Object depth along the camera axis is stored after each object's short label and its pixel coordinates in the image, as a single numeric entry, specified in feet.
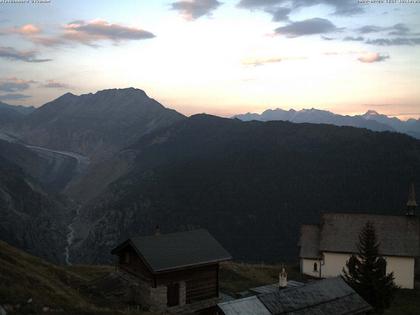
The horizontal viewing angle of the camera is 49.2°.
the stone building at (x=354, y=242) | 161.48
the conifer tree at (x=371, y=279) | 112.06
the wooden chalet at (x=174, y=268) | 106.83
